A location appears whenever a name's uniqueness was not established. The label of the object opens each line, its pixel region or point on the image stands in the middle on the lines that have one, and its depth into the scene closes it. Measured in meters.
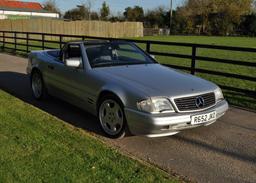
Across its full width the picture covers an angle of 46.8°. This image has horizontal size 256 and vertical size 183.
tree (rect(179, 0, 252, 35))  54.94
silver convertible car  3.92
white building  68.56
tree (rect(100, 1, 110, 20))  72.15
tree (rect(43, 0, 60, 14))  84.36
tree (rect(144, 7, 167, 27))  62.57
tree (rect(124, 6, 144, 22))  68.12
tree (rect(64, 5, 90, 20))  74.40
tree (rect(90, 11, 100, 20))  75.24
